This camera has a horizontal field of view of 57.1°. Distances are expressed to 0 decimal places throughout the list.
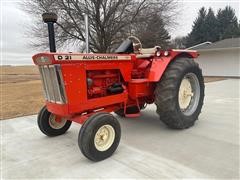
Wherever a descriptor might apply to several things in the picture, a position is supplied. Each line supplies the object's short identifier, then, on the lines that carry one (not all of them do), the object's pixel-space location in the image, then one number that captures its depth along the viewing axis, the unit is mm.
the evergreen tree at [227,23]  32844
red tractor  2887
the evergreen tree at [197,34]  33688
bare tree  12336
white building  14852
